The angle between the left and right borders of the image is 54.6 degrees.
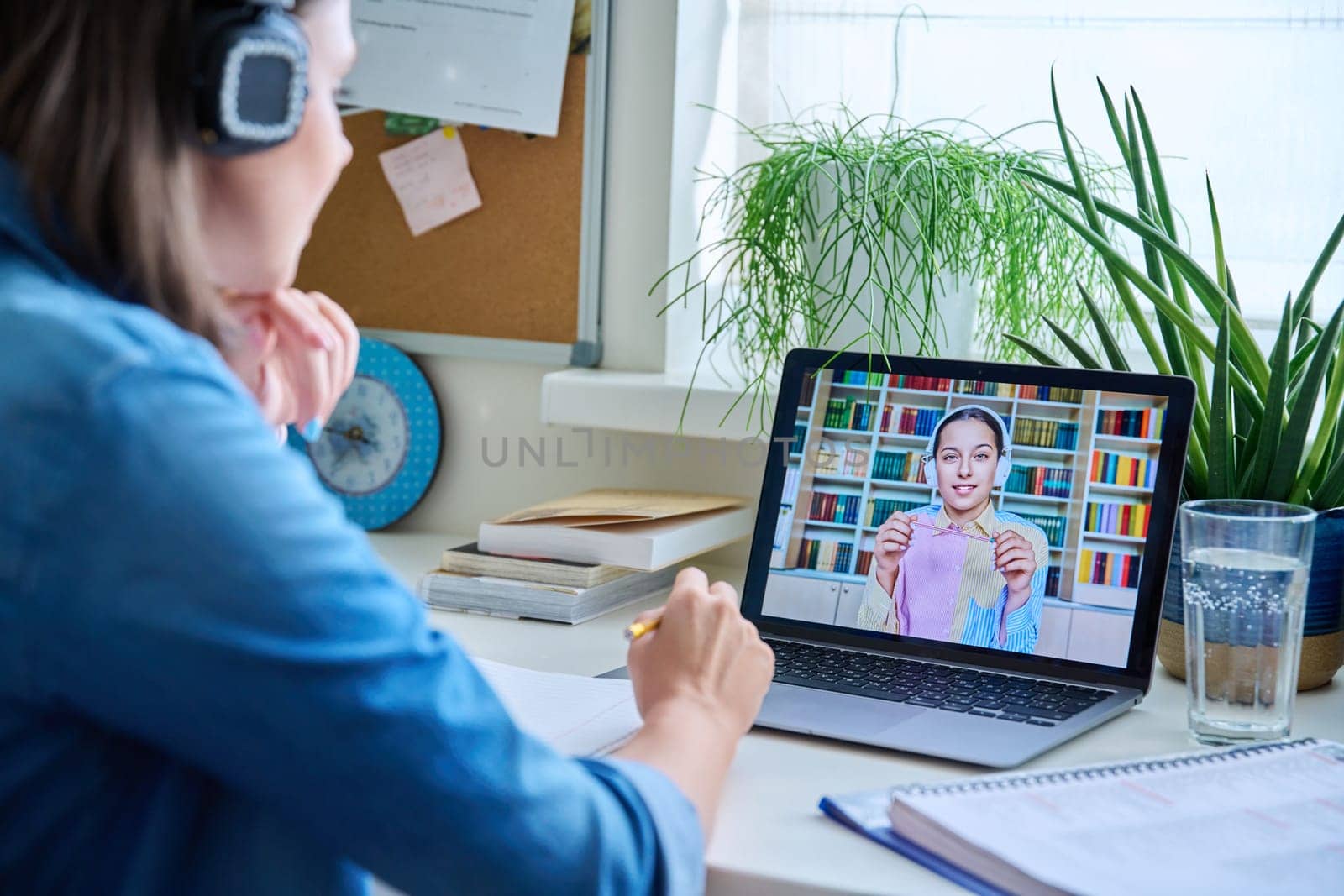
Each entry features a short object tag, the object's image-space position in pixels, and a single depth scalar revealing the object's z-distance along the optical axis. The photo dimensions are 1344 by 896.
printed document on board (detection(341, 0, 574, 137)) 1.46
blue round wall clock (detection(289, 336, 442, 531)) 1.55
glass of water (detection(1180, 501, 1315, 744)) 0.85
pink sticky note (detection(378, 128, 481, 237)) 1.52
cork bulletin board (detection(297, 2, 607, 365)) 1.48
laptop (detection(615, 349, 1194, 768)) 0.93
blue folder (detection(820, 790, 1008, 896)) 0.64
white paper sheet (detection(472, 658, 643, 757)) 0.81
